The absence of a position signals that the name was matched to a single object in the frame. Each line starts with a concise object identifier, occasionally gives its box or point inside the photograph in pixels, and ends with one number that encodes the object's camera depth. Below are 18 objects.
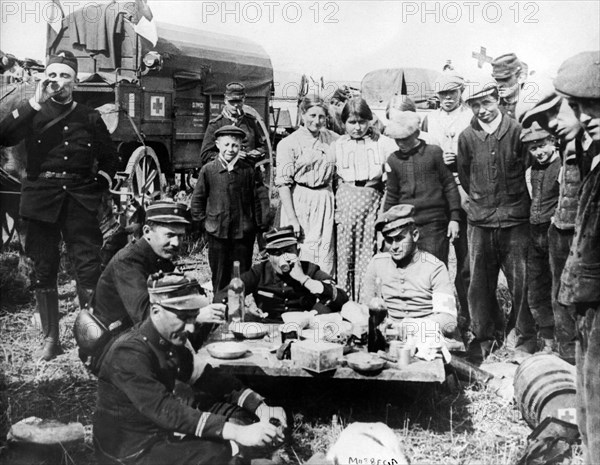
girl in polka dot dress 4.38
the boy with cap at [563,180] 3.17
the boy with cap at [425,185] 4.22
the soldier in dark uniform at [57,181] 3.86
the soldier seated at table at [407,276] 3.65
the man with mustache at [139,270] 3.33
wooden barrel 3.13
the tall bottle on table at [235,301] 3.83
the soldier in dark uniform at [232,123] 4.87
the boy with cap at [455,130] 4.36
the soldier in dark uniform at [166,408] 2.67
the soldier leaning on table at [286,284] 4.09
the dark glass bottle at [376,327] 3.29
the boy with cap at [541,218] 3.81
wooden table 3.06
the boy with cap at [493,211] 4.00
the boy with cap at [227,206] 4.41
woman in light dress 4.45
